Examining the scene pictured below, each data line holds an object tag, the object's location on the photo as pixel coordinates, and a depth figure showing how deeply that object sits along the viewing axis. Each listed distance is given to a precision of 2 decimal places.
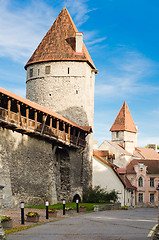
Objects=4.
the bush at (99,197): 32.69
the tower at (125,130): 75.06
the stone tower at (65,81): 37.81
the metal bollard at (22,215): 13.53
